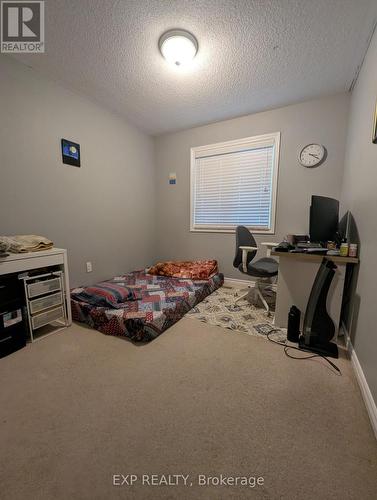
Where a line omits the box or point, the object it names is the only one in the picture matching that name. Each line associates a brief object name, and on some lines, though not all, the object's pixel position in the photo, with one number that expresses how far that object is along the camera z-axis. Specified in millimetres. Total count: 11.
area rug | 1971
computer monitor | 1810
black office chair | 2309
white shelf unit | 1615
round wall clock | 2570
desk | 1714
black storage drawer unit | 1526
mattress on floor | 1784
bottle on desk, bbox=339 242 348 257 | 1642
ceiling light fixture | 1671
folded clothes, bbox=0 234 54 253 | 1615
